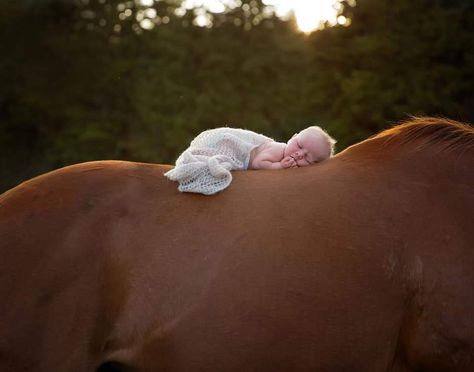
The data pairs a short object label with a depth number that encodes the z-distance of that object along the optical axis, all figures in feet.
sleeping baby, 11.41
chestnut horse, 10.46
